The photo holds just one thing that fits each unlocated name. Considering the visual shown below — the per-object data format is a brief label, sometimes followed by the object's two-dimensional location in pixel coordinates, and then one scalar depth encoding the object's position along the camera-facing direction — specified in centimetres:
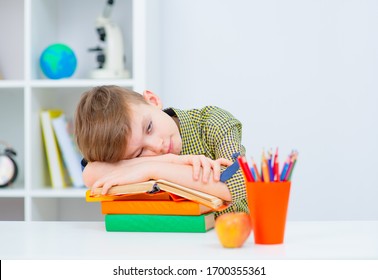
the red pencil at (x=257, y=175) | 208
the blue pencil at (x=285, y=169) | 208
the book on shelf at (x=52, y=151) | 432
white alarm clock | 436
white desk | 192
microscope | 427
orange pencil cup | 209
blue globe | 423
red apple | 204
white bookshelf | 418
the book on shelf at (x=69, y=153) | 429
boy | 245
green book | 229
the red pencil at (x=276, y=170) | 207
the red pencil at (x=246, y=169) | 210
